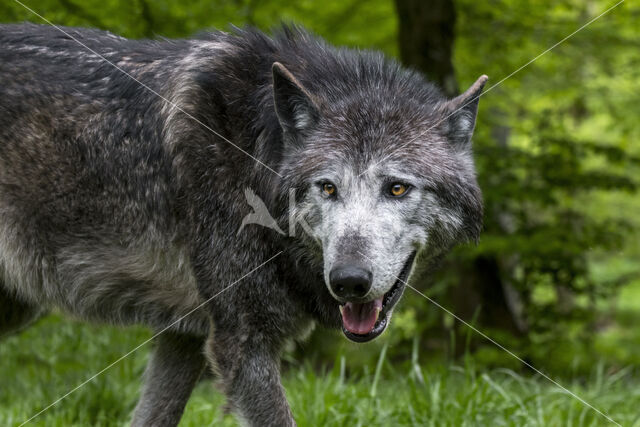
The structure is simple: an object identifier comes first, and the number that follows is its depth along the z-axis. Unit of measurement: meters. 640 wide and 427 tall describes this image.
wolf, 7.00
